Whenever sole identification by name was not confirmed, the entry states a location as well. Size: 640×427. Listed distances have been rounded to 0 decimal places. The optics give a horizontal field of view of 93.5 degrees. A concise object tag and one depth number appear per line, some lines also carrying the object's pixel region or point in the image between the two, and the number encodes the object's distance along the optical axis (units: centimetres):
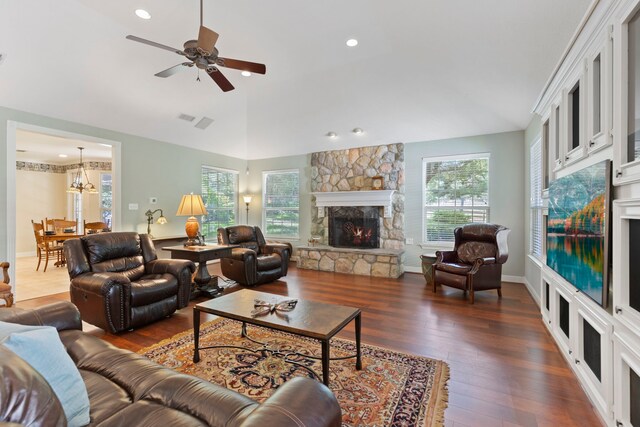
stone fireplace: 587
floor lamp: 757
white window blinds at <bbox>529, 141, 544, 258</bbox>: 399
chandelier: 758
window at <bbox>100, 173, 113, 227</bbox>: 837
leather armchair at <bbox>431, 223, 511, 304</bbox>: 408
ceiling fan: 241
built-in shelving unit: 154
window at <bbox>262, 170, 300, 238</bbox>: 727
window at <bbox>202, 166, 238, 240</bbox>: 686
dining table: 611
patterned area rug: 187
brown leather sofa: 86
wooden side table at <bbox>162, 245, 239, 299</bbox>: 412
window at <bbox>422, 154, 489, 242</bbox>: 537
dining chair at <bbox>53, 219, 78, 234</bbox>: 653
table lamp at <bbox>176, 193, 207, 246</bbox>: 432
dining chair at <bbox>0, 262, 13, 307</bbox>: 320
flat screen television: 180
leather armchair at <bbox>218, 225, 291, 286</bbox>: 476
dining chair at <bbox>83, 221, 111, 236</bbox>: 649
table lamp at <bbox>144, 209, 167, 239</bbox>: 548
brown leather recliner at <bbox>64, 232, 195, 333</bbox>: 291
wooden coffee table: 195
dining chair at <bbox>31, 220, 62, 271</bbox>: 617
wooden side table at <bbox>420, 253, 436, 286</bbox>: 492
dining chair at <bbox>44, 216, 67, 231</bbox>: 665
